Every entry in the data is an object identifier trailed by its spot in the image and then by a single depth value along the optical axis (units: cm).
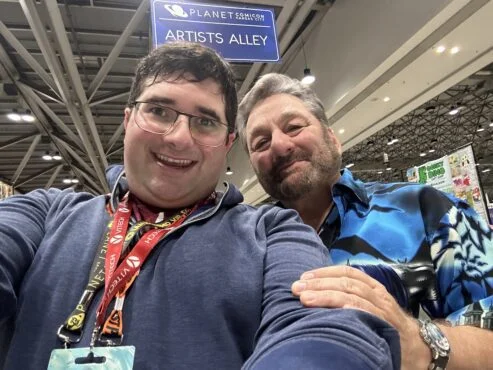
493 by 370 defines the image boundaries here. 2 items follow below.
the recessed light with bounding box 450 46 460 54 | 421
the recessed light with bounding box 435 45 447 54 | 409
